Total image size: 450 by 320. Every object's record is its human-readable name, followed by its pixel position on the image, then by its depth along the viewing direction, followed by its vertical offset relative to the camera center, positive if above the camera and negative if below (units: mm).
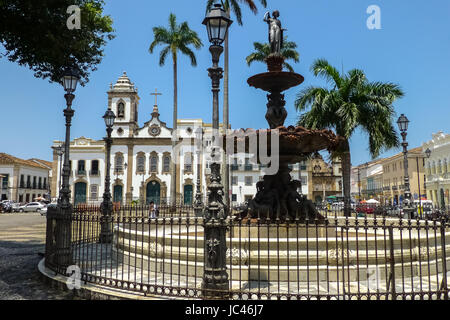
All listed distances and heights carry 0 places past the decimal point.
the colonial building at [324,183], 61594 +539
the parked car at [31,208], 39781 -2433
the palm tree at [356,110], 16828 +3843
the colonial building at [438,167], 39959 +2334
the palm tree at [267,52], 27125 +10916
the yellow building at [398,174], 51125 +1835
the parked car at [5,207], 37750 -2227
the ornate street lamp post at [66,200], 7035 -302
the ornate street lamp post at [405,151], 15238 +1650
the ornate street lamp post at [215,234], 4969 -724
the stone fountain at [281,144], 7613 +989
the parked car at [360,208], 18944 -1288
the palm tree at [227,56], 19594 +8210
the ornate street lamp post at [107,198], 11477 -401
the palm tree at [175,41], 29719 +13050
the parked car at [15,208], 39569 -2409
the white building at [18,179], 56519 +1467
